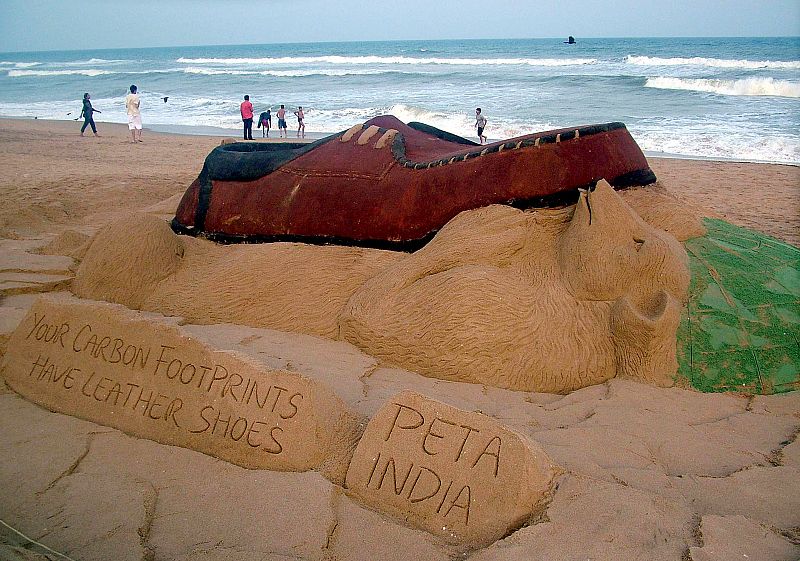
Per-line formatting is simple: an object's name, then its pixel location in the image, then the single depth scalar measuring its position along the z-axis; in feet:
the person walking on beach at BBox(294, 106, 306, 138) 49.90
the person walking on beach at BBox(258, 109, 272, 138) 49.98
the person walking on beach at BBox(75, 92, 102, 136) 48.06
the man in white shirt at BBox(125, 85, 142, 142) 43.83
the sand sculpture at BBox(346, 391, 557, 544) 5.65
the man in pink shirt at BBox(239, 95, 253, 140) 44.96
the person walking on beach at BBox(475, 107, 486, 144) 42.57
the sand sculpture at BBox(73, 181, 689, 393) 8.99
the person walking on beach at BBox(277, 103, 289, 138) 50.03
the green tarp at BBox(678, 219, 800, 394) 8.84
